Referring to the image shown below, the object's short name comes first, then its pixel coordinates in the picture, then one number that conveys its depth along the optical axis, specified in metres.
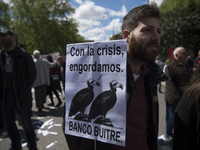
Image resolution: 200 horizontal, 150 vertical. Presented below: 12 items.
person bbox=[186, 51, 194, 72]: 7.73
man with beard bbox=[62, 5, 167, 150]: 1.30
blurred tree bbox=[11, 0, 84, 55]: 26.48
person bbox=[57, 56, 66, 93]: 6.51
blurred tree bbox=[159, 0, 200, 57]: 22.69
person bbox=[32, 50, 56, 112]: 5.18
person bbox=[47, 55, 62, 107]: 5.89
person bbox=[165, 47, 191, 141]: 3.24
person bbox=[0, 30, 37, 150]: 2.64
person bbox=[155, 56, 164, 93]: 7.93
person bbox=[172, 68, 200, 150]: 1.24
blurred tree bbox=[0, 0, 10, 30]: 24.85
